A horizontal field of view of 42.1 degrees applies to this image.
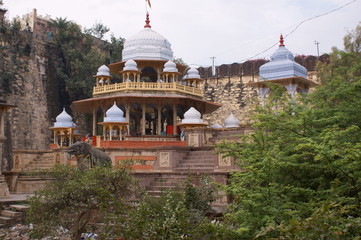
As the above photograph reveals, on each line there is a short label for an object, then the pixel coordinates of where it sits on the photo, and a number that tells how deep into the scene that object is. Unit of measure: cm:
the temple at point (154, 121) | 1714
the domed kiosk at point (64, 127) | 2522
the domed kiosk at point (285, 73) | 2330
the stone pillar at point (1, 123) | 1706
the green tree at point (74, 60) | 3388
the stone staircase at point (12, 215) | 1345
